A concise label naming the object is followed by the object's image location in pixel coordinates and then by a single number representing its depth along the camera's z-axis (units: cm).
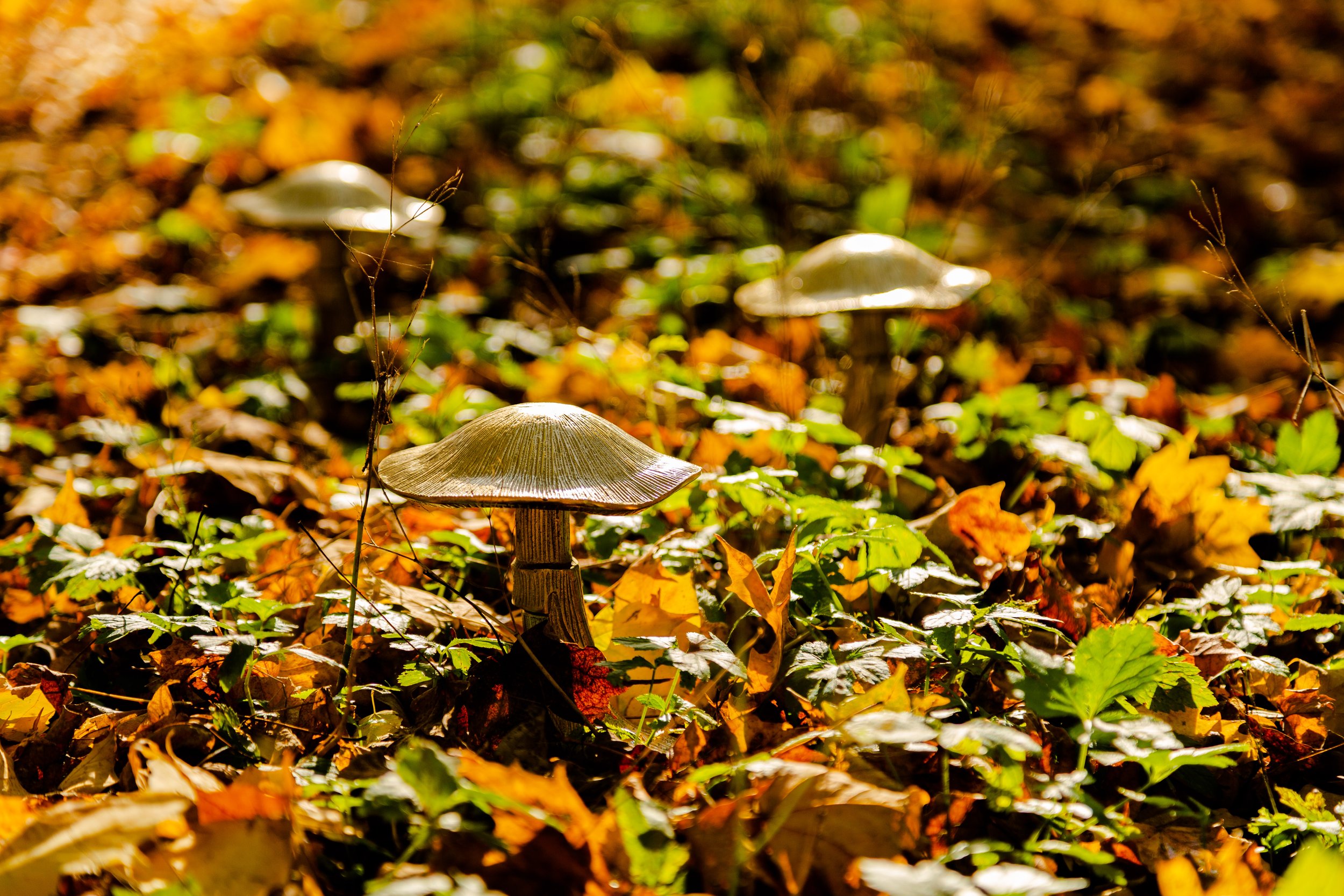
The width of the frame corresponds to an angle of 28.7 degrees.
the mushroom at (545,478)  179
